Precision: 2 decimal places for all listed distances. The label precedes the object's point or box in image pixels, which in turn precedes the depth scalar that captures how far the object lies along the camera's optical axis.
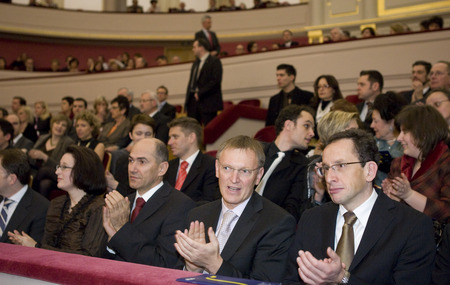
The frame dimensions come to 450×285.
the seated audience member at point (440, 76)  4.09
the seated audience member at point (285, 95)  5.22
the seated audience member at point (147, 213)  2.28
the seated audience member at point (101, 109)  6.46
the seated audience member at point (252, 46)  8.45
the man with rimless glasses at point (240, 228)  1.79
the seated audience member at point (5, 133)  4.68
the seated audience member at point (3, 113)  6.00
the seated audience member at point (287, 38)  7.75
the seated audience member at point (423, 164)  2.20
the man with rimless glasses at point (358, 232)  1.64
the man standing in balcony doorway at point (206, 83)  6.05
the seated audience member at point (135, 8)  11.75
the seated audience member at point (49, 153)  4.27
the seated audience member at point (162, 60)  8.68
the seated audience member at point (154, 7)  11.80
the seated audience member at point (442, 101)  3.19
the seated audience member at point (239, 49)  8.76
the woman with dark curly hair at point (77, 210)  2.63
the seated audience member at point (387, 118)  3.11
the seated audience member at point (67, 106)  7.34
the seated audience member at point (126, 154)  3.56
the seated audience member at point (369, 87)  4.36
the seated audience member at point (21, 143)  5.28
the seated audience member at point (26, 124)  6.40
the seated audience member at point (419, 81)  4.27
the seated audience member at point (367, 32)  6.81
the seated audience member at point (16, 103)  7.44
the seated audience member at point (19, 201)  2.98
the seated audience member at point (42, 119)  6.80
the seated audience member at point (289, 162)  2.86
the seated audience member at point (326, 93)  4.62
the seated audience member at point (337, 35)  6.85
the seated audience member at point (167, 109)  6.14
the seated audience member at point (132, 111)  5.90
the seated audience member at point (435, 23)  6.29
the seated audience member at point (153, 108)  5.36
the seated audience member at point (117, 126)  5.15
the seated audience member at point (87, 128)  4.91
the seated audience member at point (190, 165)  3.27
